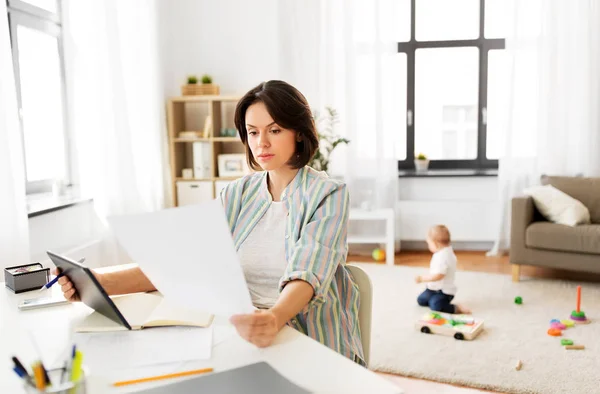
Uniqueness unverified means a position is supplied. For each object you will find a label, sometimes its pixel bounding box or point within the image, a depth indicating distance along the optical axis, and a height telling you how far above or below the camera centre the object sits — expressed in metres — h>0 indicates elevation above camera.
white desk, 0.91 -0.37
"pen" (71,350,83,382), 0.80 -0.30
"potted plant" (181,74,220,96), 4.82 +0.33
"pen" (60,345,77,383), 0.82 -0.31
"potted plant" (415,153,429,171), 5.18 -0.31
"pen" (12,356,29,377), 0.80 -0.30
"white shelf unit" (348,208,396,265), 4.66 -0.79
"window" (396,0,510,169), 5.11 +0.37
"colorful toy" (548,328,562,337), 3.00 -1.02
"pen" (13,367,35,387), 0.78 -0.30
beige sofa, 3.80 -0.74
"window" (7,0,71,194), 3.46 +0.27
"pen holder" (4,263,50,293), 1.51 -0.35
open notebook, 1.18 -0.36
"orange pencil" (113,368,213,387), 0.93 -0.37
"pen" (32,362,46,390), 0.77 -0.30
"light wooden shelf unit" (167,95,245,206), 4.73 -0.07
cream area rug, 2.52 -1.03
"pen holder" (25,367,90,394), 0.77 -0.32
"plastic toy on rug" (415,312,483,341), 2.97 -0.99
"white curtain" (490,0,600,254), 4.73 +0.21
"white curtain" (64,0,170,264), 3.73 +0.19
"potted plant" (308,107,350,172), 4.84 -0.04
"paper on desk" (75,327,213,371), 1.02 -0.37
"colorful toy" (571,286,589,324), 3.22 -1.02
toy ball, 4.85 -1.00
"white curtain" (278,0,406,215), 4.96 +0.43
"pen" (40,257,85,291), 1.31 -0.32
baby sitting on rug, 3.40 -0.83
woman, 1.31 -0.22
